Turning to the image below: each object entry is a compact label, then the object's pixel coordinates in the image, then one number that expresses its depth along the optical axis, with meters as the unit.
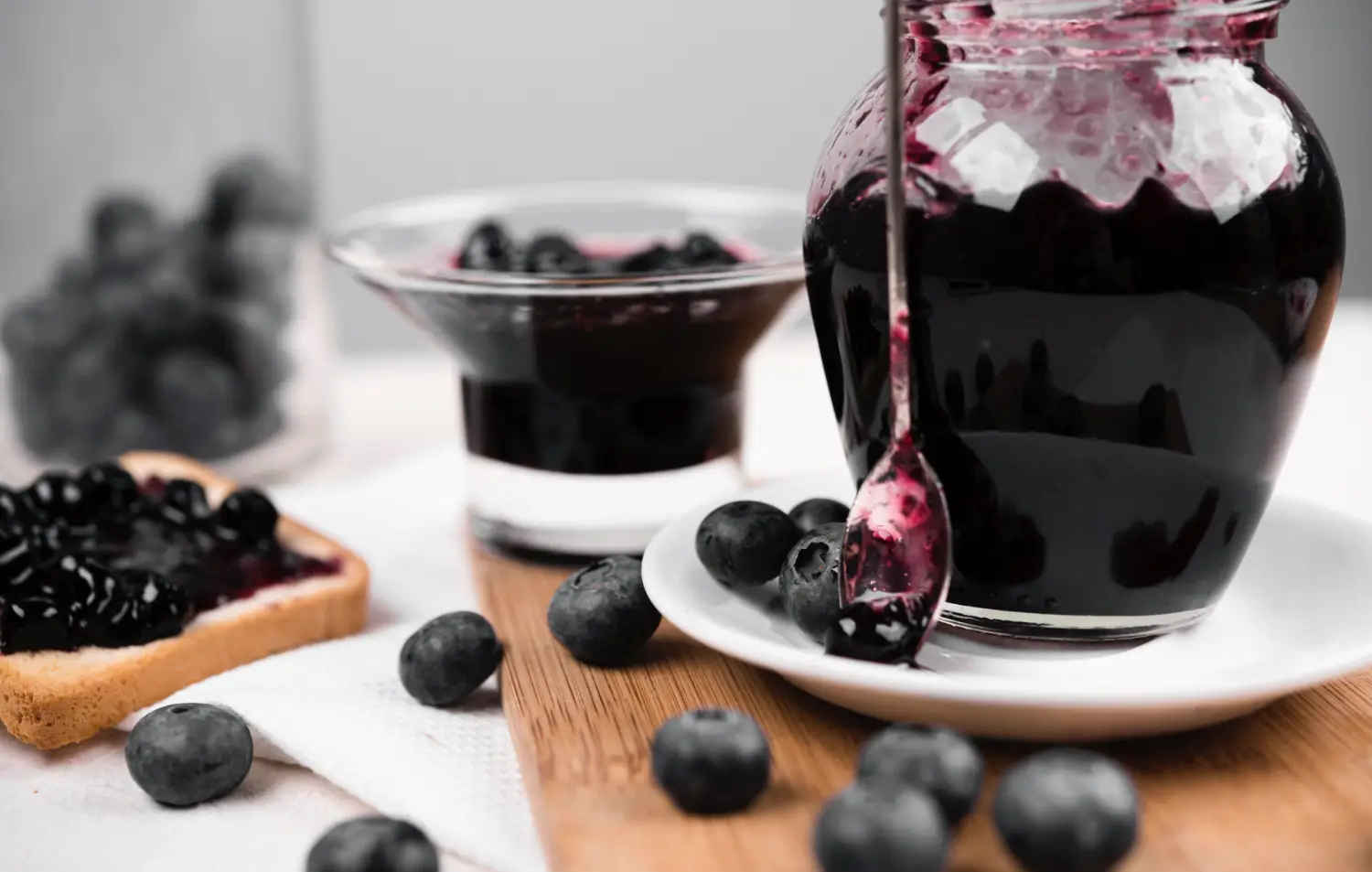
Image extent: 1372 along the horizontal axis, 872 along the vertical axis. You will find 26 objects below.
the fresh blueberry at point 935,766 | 0.32
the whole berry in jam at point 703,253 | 0.47
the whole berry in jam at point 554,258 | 0.47
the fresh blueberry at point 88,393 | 0.56
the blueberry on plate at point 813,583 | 0.37
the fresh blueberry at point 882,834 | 0.31
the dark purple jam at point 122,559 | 0.40
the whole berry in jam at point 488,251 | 0.48
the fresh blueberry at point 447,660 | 0.39
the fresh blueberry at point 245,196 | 0.58
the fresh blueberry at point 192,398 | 0.56
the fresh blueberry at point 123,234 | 0.57
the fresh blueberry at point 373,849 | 0.33
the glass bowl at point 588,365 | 0.44
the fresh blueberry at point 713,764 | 0.33
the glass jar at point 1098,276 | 0.34
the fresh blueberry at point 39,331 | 0.57
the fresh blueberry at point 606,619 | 0.39
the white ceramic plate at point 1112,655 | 0.33
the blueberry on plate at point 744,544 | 0.38
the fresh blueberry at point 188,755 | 0.36
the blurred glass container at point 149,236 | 0.57
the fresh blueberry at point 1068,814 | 0.31
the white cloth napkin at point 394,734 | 0.35
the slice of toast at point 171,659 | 0.39
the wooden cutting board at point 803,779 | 0.32
